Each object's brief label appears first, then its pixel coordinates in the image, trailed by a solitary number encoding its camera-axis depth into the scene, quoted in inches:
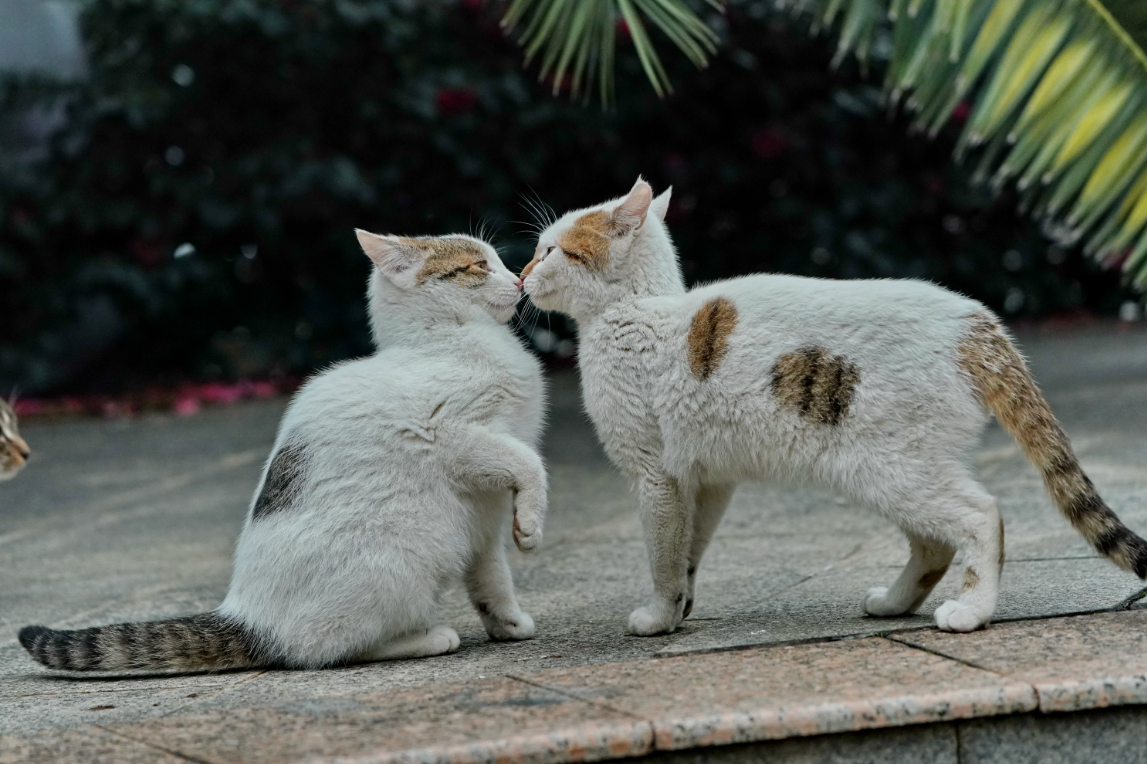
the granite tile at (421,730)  173.6
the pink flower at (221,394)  641.6
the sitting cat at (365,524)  229.9
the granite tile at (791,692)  178.9
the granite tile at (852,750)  180.7
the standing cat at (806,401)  216.7
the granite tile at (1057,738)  185.3
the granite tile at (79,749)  178.4
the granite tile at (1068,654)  184.2
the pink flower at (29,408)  613.0
